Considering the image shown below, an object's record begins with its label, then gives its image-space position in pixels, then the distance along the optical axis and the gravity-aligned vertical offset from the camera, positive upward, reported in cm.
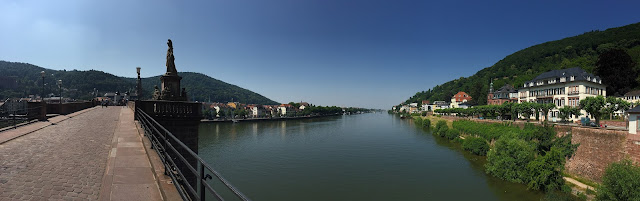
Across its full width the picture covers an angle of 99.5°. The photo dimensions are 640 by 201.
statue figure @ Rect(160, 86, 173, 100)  1550 +62
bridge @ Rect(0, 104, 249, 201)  422 -132
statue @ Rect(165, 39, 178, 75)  1603 +261
